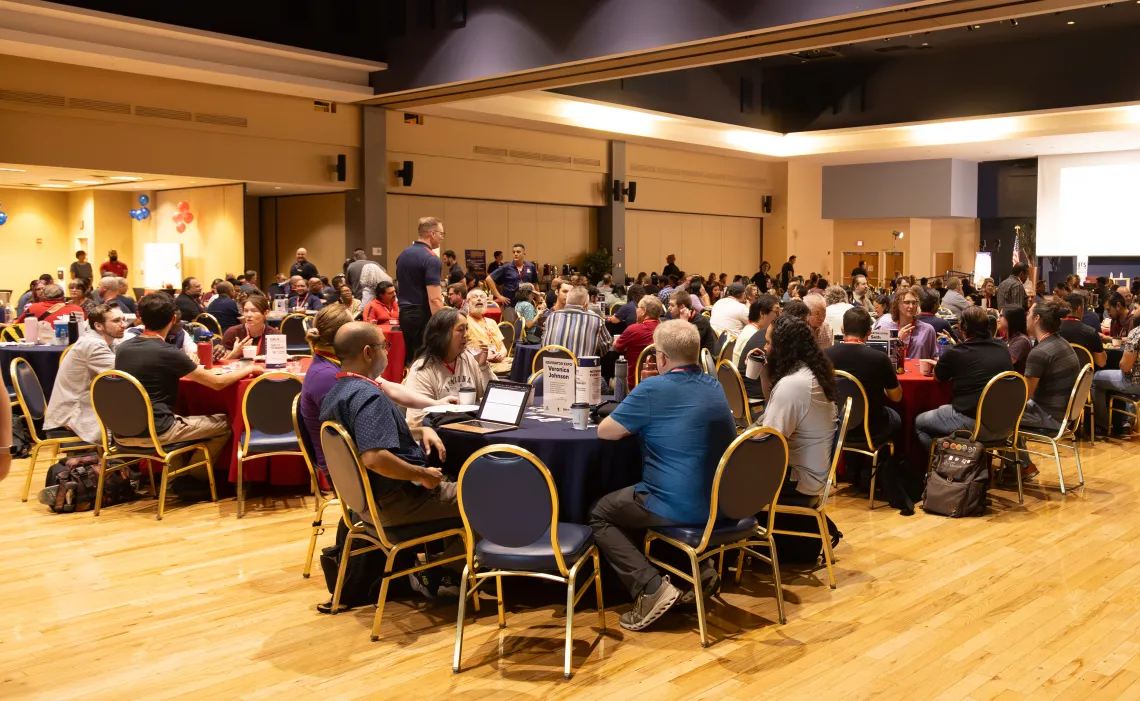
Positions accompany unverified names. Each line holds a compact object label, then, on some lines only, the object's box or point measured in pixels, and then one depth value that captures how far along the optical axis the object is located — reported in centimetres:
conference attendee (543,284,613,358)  746
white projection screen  2023
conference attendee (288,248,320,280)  1414
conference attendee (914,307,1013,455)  600
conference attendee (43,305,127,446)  608
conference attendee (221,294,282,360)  702
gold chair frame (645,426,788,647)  377
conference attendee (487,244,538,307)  1309
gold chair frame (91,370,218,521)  560
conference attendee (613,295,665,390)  727
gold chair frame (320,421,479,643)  378
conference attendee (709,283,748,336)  909
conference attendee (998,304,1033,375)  722
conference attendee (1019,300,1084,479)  655
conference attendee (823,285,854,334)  899
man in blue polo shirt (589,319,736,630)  390
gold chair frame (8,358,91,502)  614
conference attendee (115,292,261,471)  579
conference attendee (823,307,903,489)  583
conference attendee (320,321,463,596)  376
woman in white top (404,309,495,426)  489
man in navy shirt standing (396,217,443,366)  818
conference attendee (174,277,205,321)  968
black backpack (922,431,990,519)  584
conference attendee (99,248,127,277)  1488
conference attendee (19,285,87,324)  852
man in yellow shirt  743
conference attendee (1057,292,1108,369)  799
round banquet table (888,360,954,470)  630
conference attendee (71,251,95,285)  1431
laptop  428
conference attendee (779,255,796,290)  2089
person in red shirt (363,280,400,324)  934
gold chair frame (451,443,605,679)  345
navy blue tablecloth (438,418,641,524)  408
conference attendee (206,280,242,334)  952
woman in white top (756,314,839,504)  454
